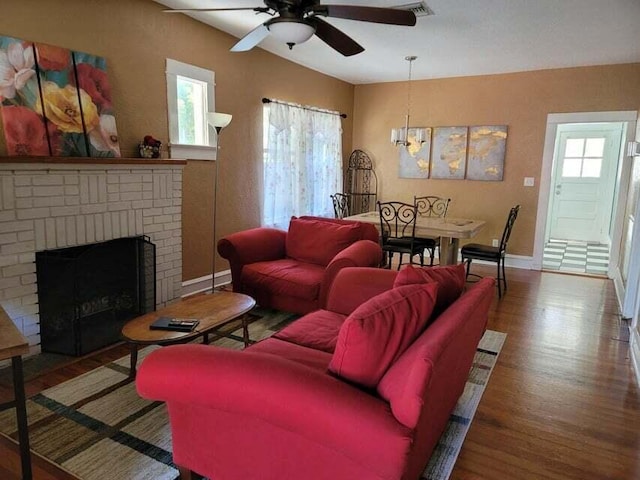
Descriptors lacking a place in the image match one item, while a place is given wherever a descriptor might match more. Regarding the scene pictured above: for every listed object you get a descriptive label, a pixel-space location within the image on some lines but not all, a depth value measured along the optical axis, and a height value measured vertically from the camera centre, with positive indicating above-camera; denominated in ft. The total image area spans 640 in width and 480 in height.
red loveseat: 10.87 -2.10
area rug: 6.02 -4.02
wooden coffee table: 7.33 -2.68
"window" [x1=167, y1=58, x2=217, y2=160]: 12.51 +2.13
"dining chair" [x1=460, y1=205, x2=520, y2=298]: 14.67 -2.26
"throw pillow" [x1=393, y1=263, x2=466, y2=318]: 6.10 -1.39
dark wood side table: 5.02 -2.46
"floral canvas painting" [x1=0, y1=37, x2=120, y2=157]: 8.72 +1.60
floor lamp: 12.01 +1.69
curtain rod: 16.17 +3.20
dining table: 13.82 -1.43
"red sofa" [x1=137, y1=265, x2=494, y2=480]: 4.00 -2.19
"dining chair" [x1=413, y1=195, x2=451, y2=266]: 20.33 -0.99
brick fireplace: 8.46 -0.82
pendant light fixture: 17.23 +2.00
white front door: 24.26 +0.47
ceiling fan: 7.64 +3.14
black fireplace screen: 9.32 -2.72
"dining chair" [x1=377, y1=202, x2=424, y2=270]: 15.20 -2.09
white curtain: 16.85 +0.85
